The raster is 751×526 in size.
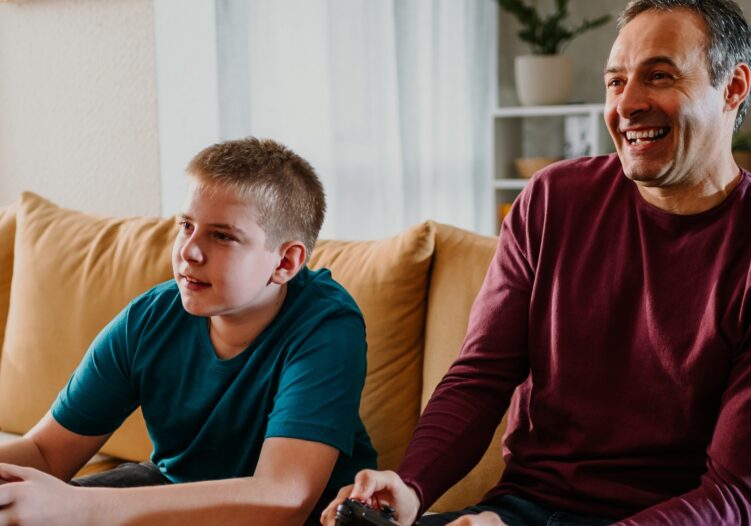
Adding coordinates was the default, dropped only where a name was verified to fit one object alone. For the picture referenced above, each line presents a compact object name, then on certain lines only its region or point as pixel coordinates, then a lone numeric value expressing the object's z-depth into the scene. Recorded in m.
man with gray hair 1.25
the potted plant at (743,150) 3.90
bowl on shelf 4.26
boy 1.26
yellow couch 1.67
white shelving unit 4.13
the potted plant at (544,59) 4.21
